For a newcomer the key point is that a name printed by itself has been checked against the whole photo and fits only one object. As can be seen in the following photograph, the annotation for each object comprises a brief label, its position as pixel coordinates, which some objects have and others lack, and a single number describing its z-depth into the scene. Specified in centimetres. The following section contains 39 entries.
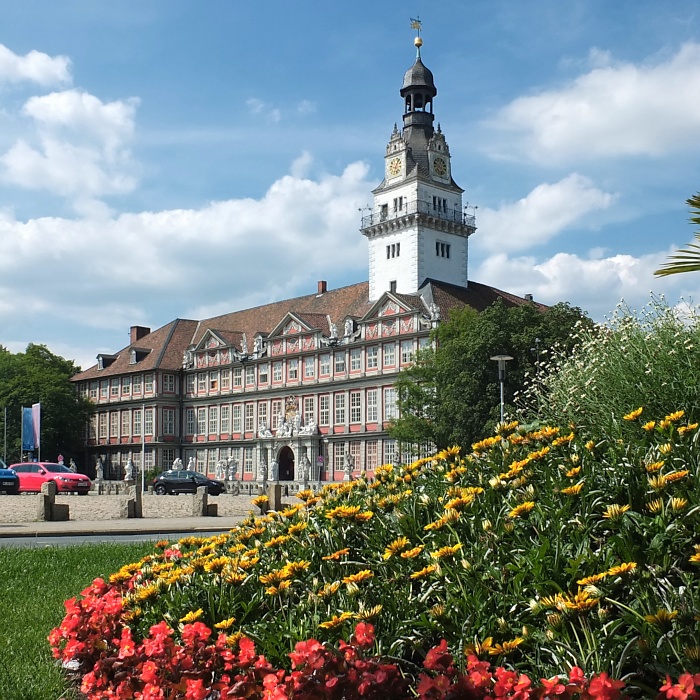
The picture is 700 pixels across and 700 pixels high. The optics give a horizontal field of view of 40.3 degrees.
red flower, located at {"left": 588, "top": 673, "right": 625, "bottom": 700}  373
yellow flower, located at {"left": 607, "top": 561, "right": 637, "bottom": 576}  453
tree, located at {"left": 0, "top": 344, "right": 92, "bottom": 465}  8112
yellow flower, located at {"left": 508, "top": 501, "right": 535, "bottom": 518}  551
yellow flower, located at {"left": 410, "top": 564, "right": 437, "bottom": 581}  526
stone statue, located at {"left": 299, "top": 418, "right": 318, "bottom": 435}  7019
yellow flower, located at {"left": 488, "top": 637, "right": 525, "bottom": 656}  455
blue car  4128
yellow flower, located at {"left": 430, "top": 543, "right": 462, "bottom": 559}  525
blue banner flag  5416
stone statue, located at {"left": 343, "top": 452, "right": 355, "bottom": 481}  6544
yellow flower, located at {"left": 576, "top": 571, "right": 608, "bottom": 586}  458
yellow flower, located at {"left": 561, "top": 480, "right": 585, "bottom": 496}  554
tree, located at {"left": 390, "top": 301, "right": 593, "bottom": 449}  4447
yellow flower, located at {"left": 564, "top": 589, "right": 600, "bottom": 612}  436
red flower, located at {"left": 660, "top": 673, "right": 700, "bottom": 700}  373
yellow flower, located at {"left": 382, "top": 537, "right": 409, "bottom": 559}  567
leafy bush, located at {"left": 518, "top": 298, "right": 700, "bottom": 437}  974
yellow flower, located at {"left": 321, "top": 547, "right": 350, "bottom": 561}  593
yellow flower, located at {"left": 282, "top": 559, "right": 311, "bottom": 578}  575
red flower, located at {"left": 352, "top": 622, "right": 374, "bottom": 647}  468
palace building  6581
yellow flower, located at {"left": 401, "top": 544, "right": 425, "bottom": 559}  546
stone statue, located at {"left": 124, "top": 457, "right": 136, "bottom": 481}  7926
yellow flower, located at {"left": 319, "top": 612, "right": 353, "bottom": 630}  483
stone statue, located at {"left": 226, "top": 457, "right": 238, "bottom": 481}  7346
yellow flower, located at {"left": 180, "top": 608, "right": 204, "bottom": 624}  554
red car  4634
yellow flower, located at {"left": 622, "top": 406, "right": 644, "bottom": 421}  688
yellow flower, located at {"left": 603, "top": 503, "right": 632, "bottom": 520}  511
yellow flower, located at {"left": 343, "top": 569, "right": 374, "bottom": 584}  534
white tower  6612
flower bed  441
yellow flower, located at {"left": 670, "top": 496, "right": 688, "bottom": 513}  505
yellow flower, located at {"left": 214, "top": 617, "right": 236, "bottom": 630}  535
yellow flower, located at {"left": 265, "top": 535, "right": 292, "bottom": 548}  646
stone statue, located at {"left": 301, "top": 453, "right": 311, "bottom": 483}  6819
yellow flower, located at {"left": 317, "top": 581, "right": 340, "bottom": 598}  548
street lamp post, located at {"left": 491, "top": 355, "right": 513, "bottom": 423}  3256
